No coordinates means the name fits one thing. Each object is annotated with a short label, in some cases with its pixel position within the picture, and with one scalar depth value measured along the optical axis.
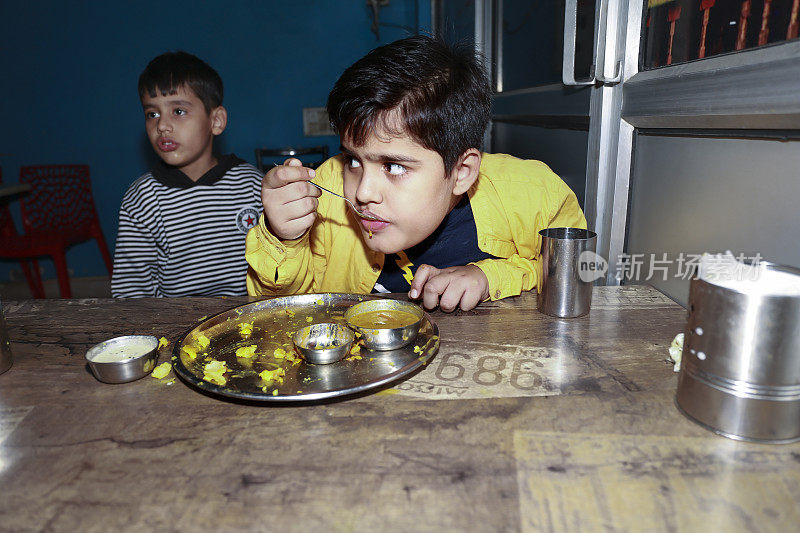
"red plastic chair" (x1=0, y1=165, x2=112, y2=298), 3.87
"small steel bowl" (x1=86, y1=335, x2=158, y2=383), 0.85
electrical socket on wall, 4.39
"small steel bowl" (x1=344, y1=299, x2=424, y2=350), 0.93
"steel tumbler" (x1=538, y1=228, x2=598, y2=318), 1.08
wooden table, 0.56
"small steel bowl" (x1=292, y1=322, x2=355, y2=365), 0.88
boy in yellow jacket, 1.16
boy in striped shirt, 2.19
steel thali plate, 0.80
